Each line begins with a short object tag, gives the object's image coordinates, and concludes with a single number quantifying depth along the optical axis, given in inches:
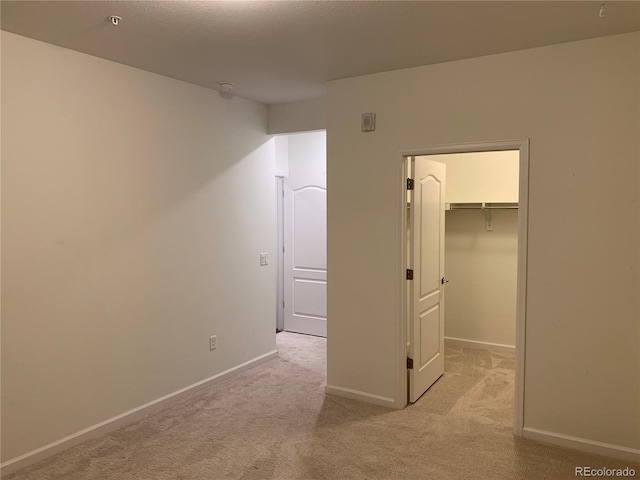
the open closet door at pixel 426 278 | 146.0
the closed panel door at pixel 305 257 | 224.8
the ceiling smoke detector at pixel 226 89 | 150.8
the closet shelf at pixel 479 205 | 188.5
